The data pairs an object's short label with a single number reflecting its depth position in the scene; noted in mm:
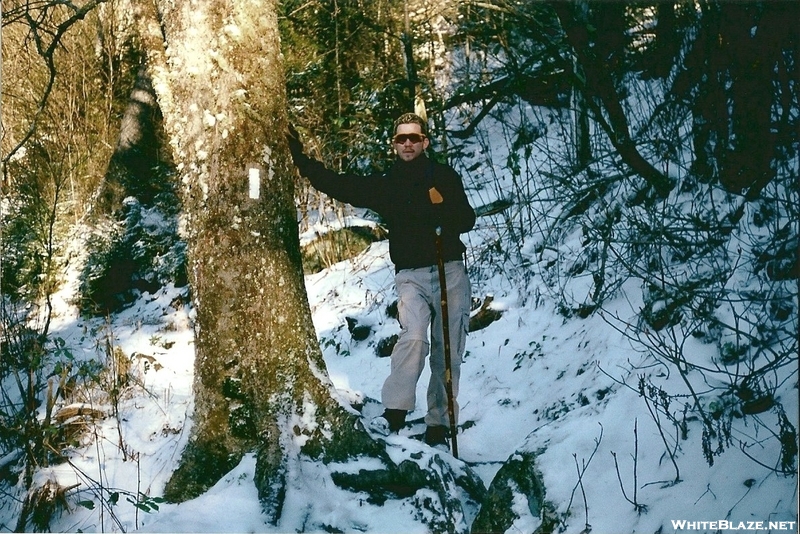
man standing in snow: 4629
